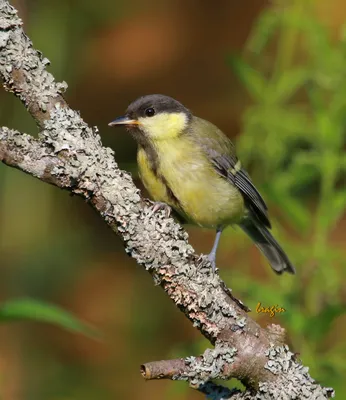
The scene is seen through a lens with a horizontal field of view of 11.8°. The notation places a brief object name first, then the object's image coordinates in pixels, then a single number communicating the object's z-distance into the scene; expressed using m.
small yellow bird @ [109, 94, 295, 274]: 6.06
